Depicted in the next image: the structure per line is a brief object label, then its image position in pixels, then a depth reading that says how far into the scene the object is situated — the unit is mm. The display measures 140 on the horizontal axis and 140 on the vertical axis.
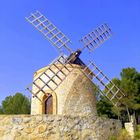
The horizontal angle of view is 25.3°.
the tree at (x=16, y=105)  27125
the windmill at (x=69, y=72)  13633
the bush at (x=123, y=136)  11580
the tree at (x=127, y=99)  22062
